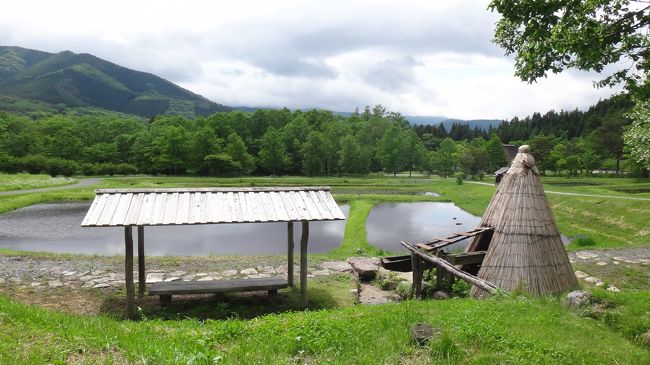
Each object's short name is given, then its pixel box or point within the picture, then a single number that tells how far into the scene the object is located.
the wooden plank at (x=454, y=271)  9.82
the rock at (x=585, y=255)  17.31
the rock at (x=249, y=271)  14.89
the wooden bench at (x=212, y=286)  11.33
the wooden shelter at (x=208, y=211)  10.42
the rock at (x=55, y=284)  12.95
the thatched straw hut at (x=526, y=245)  10.34
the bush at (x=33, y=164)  64.81
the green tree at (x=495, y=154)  80.56
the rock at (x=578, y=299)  8.55
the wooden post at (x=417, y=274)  11.75
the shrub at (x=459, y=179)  60.34
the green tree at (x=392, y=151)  81.31
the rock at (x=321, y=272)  14.81
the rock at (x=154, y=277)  13.97
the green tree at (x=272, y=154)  80.38
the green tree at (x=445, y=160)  84.31
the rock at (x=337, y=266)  15.45
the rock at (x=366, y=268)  14.26
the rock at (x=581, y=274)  14.14
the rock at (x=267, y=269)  15.18
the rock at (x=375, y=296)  12.04
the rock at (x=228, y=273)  14.68
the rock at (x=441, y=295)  11.51
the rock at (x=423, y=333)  6.36
